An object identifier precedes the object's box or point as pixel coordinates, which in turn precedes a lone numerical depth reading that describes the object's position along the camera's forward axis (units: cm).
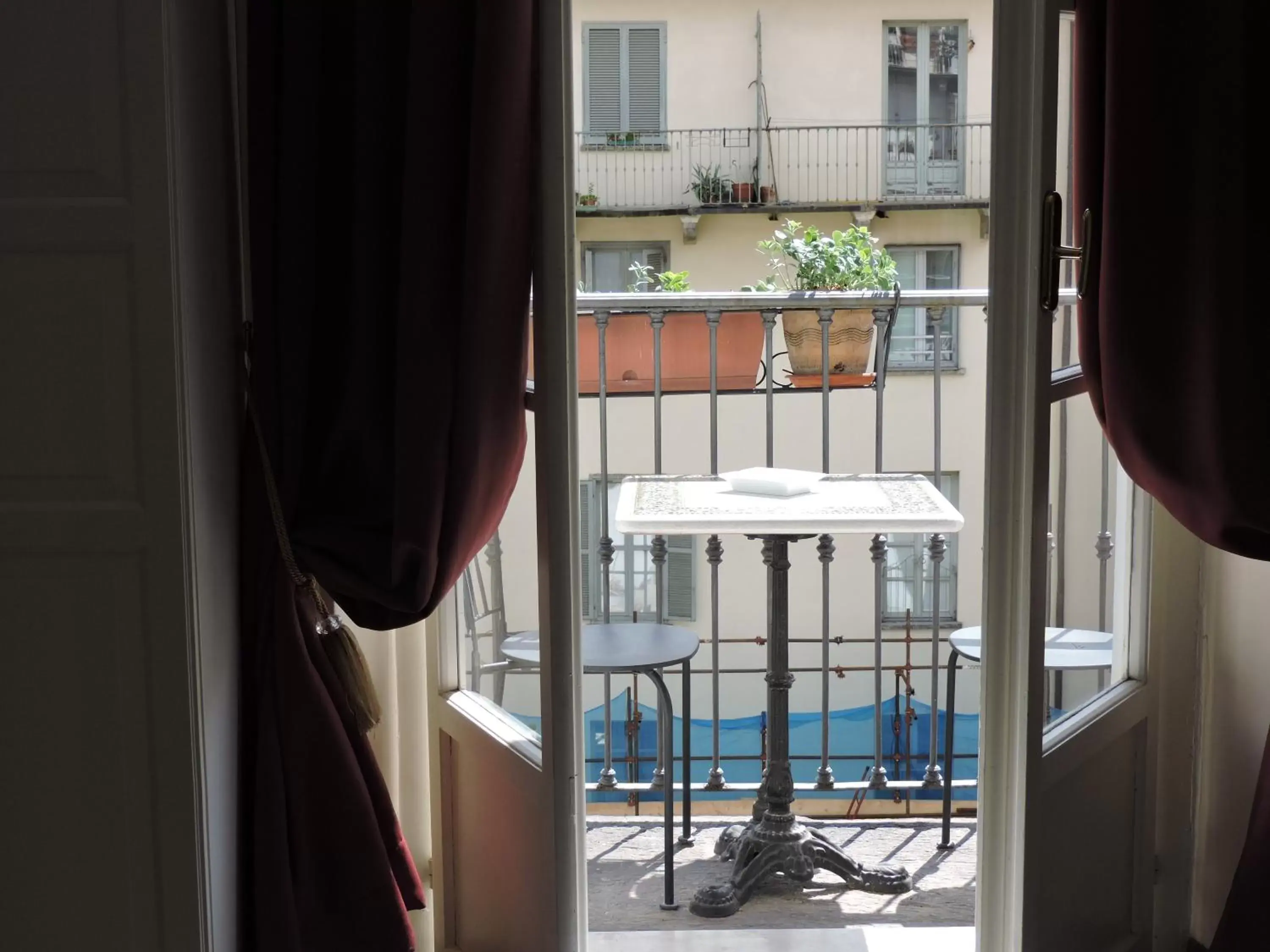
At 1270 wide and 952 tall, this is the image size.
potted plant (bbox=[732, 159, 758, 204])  961
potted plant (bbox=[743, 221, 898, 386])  360
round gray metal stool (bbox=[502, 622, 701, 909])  257
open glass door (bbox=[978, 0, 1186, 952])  187
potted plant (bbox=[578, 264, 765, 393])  445
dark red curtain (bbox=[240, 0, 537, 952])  181
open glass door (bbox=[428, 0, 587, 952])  188
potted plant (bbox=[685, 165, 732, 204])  966
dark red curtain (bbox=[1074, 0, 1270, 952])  183
